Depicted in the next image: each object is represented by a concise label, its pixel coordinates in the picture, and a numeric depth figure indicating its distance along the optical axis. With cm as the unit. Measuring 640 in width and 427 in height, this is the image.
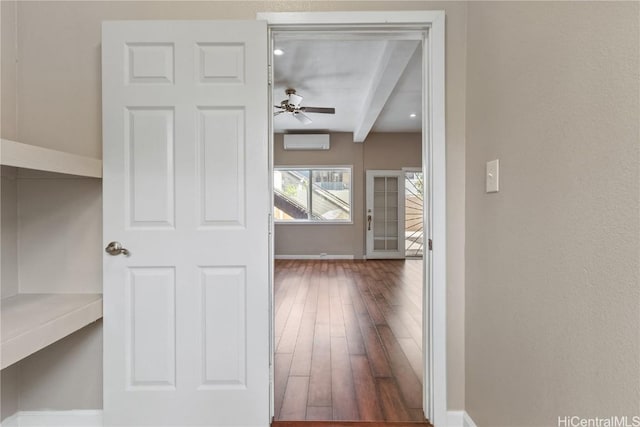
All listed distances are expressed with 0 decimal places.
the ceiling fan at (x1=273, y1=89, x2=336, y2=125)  418
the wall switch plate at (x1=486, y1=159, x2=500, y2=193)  134
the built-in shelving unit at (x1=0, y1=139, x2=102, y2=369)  162
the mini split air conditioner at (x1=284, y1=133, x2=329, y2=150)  683
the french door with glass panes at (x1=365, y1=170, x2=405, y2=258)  716
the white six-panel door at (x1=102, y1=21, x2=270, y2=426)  158
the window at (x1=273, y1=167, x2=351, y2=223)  737
